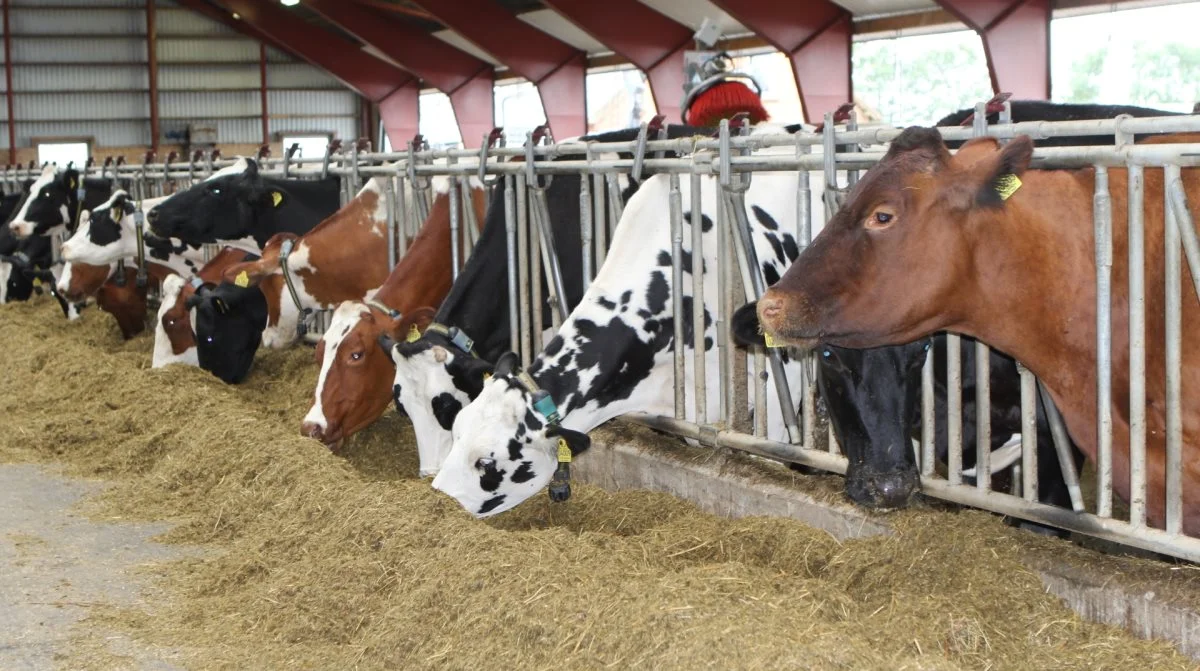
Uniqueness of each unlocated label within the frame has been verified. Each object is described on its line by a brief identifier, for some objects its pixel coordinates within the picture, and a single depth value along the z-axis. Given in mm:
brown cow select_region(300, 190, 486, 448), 7277
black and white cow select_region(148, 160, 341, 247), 10445
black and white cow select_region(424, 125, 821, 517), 5602
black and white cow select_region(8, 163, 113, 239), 14945
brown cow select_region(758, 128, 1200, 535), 3861
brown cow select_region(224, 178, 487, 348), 9117
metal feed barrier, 3855
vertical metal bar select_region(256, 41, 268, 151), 39031
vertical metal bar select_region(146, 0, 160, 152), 37219
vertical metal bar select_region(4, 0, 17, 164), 35875
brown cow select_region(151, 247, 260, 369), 10391
